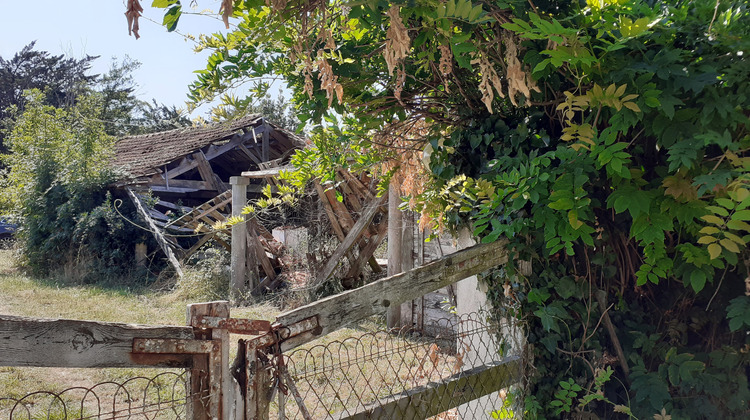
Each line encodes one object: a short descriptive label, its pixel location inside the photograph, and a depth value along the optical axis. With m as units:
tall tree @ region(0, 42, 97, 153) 27.62
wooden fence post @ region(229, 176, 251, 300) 8.44
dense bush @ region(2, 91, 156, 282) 10.80
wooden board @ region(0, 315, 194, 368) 1.29
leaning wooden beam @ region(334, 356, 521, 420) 1.87
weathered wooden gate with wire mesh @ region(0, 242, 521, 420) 1.36
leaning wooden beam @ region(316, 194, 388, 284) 7.05
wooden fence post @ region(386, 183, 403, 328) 6.19
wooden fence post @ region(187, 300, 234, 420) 1.53
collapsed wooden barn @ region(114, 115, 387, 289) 7.70
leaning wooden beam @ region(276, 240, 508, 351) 1.76
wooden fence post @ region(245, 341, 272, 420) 1.58
